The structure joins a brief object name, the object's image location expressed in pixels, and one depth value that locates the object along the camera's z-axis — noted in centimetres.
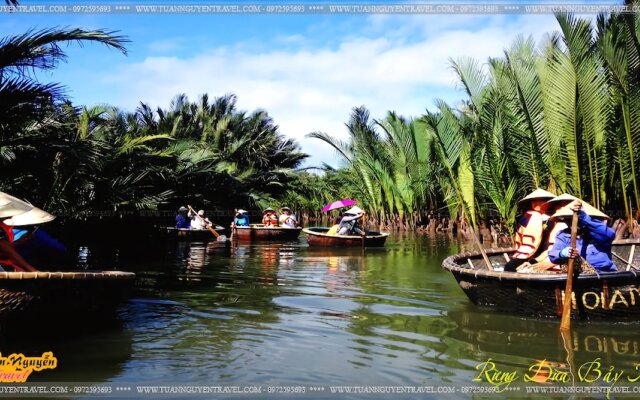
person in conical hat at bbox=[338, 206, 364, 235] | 1614
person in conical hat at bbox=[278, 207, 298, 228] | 2064
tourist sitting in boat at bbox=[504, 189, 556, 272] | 715
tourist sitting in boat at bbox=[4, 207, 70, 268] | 608
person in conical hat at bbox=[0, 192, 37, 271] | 591
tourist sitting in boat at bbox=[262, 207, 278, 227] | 2066
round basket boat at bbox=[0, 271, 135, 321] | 529
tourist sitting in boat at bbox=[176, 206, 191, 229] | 1903
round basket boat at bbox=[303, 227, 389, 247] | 1572
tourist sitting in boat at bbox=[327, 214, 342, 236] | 1658
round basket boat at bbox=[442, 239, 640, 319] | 603
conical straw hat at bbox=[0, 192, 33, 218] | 593
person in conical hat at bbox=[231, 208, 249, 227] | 2017
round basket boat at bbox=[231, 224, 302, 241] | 1872
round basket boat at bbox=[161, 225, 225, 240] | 1806
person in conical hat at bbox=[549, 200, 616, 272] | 631
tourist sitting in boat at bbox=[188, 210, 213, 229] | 1911
